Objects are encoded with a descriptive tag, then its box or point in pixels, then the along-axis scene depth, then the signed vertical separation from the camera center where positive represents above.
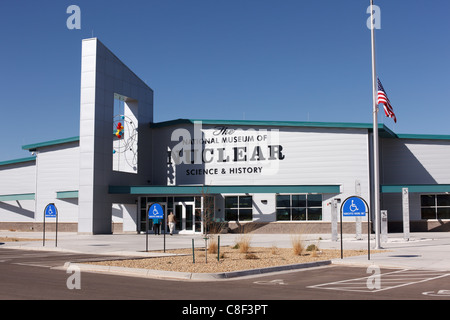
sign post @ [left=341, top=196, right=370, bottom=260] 16.67 -0.09
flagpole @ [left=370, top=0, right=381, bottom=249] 21.33 +2.50
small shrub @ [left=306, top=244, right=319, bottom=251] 19.95 -1.68
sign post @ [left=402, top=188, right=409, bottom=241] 27.21 -0.37
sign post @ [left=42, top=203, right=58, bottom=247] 21.66 -0.24
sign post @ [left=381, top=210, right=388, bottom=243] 24.92 -0.98
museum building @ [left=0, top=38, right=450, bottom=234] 36.34 +2.79
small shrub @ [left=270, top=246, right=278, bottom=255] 19.30 -1.75
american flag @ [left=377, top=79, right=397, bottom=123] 22.98 +4.55
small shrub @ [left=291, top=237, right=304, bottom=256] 18.53 -1.55
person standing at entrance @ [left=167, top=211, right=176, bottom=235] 34.97 -1.09
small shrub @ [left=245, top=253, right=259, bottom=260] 17.26 -1.74
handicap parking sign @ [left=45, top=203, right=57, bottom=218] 21.69 -0.24
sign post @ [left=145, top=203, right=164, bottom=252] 18.70 -0.22
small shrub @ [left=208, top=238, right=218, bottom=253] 18.73 -1.55
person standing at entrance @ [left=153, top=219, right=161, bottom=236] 35.84 -1.61
